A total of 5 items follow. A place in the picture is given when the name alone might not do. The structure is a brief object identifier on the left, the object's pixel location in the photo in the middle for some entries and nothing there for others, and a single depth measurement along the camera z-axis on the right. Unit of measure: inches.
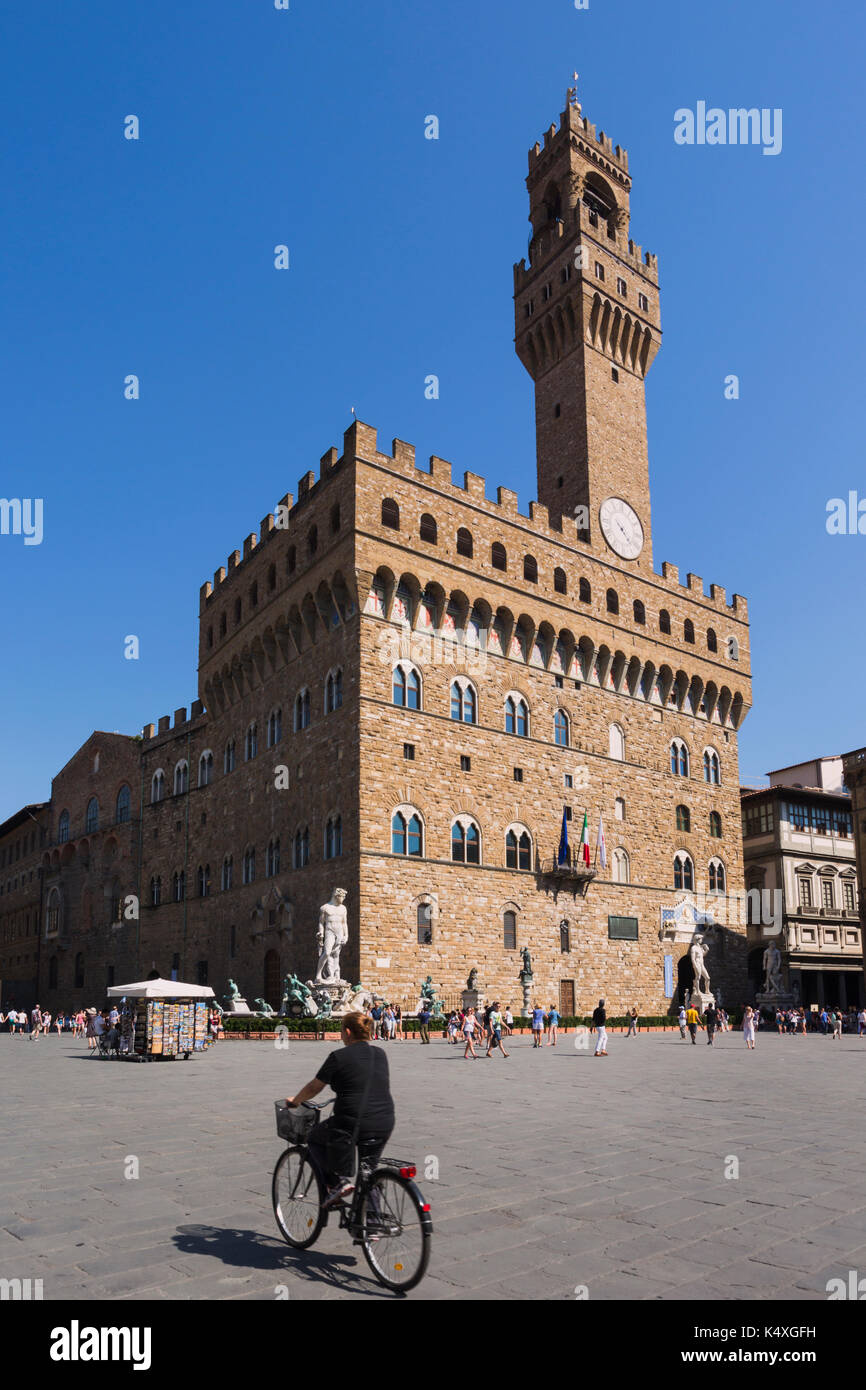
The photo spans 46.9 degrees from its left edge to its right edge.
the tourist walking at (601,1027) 910.4
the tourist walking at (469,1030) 880.9
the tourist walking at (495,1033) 897.5
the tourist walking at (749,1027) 1074.7
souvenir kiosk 885.2
